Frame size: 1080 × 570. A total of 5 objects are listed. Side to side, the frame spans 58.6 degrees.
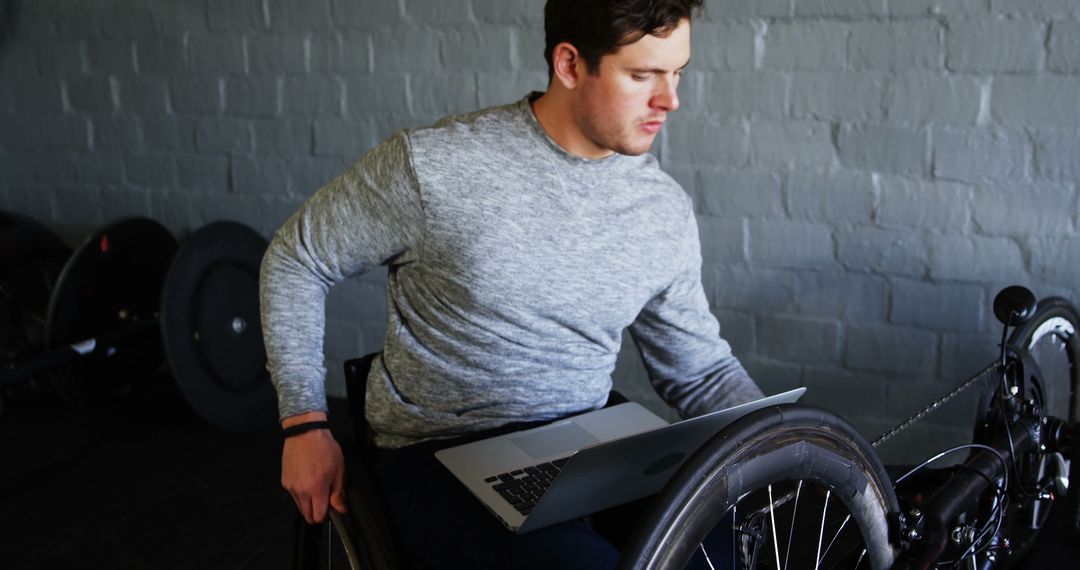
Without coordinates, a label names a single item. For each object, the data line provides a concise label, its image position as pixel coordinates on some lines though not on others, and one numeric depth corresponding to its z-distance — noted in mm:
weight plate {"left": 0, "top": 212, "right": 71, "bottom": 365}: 2777
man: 1285
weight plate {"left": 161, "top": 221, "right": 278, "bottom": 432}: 2523
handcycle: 839
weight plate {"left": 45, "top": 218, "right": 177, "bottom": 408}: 2607
